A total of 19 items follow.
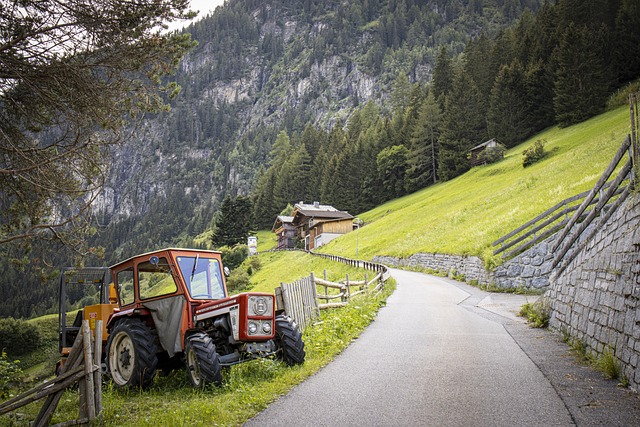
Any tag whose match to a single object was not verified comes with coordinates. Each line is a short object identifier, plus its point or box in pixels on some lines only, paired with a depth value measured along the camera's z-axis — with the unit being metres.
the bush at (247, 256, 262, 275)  59.56
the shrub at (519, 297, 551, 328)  12.92
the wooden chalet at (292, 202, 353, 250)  76.56
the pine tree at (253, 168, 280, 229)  115.31
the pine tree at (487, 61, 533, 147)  74.25
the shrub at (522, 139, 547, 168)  52.38
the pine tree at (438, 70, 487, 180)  79.31
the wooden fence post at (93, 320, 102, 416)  6.66
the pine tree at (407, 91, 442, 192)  86.00
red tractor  8.31
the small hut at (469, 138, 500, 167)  70.50
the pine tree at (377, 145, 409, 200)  90.38
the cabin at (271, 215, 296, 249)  89.62
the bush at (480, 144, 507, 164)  68.00
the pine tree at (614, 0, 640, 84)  64.62
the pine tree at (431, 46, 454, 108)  98.31
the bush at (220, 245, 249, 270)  69.81
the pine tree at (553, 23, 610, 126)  63.16
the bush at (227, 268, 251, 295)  46.59
